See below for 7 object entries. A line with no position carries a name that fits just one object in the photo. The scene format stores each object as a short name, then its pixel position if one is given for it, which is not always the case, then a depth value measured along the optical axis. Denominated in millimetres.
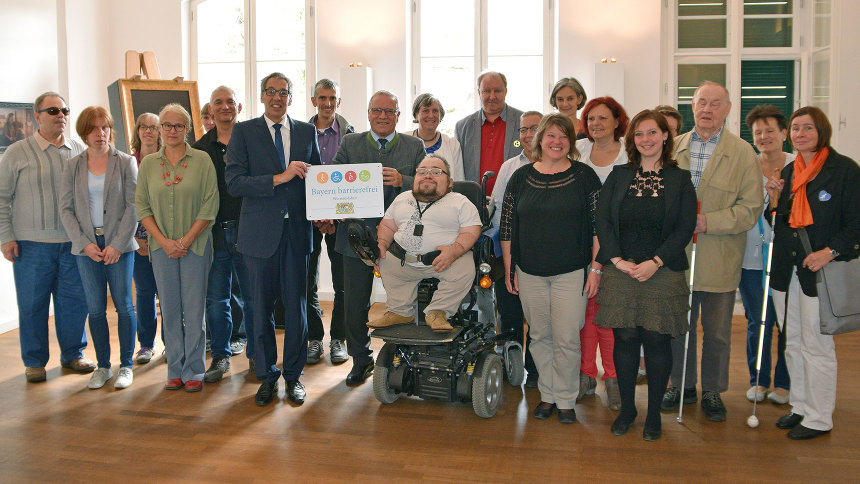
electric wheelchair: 3744
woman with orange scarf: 3371
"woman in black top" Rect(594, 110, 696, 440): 3347
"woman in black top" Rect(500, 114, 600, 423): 3564
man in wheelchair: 3797
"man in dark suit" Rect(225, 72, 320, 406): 3969
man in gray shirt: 4523
